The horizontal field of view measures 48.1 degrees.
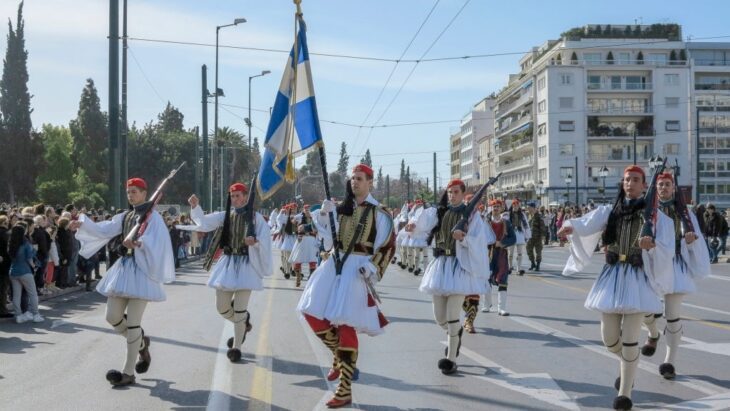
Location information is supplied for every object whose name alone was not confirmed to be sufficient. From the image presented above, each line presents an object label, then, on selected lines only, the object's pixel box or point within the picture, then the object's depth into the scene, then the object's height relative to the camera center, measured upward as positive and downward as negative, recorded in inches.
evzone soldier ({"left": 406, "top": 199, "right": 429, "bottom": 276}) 954.1 -57.9
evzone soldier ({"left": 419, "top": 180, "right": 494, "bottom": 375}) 350.9 -25.3
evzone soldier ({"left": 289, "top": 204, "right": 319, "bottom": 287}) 828.0 -38.9
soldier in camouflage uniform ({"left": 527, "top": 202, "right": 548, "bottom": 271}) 1003.9 -41.9
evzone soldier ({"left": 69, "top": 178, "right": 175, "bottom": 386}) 326.6 -27.3
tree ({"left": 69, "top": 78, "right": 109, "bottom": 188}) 3730.3 +337.4
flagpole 295.9 -2.9
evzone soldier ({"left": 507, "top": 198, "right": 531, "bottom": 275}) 887.1 -22.0
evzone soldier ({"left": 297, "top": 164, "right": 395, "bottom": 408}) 284.8 -26.1
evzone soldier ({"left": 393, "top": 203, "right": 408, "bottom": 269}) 1015.7 -34.4
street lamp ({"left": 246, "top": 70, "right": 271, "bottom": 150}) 2235.5 +281.6
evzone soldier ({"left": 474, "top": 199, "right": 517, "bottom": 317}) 551.5 -37.9
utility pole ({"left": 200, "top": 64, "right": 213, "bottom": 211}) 1454.2 +138.9
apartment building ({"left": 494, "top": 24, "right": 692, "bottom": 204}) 3213.6 +409.3
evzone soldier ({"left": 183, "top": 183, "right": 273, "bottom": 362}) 387.5 -23.2
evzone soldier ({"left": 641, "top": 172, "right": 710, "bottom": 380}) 350.6 -22.4
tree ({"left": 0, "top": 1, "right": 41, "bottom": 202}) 2893.7 +297.3
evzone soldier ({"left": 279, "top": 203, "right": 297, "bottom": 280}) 918.4 -28.1
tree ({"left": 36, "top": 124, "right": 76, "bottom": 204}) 2984.7 +146.3
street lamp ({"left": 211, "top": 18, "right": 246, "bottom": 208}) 1550.2 +252.7
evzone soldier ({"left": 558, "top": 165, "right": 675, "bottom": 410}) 277.7 -21.2
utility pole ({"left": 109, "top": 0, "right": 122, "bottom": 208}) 773.9 +122.8
